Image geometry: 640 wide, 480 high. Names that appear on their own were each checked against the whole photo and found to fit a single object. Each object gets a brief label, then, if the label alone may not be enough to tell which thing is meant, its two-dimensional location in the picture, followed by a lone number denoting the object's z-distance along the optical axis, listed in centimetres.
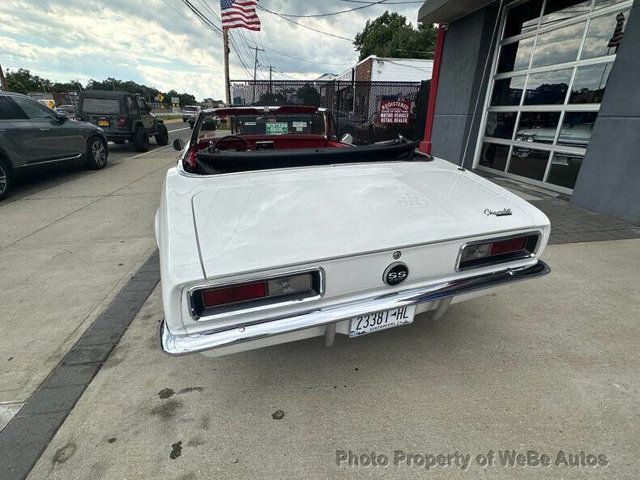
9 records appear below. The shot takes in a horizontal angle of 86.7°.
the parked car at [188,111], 3341
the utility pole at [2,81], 1477
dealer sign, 1025
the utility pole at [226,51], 1686
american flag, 1103
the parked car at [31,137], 563
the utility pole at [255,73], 1162
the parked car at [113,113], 1021
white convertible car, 140
